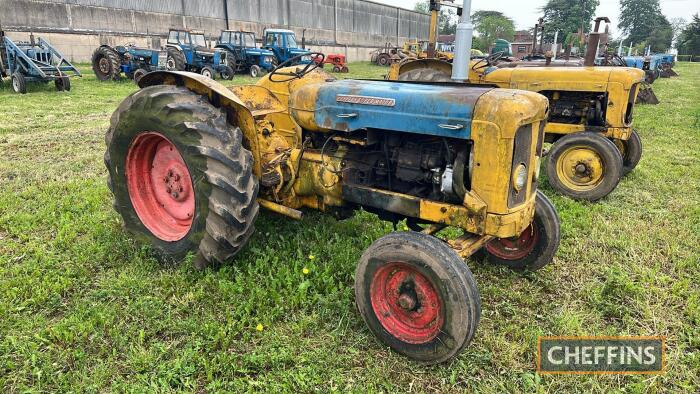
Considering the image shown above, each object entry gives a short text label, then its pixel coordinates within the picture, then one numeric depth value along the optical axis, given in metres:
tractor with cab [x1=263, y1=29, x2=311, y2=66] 21.58
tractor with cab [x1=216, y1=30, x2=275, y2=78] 19.45
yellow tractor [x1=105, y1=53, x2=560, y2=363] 2.56
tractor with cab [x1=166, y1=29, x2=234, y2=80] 17.34
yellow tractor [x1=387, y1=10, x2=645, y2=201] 5.33
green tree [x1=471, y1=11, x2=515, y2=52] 68.00
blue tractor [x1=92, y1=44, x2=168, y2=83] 15.31
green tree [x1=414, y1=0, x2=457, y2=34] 77.56
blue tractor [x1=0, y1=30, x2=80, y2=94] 11.95
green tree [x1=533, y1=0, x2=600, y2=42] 62.77
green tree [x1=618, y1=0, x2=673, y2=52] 62.95
